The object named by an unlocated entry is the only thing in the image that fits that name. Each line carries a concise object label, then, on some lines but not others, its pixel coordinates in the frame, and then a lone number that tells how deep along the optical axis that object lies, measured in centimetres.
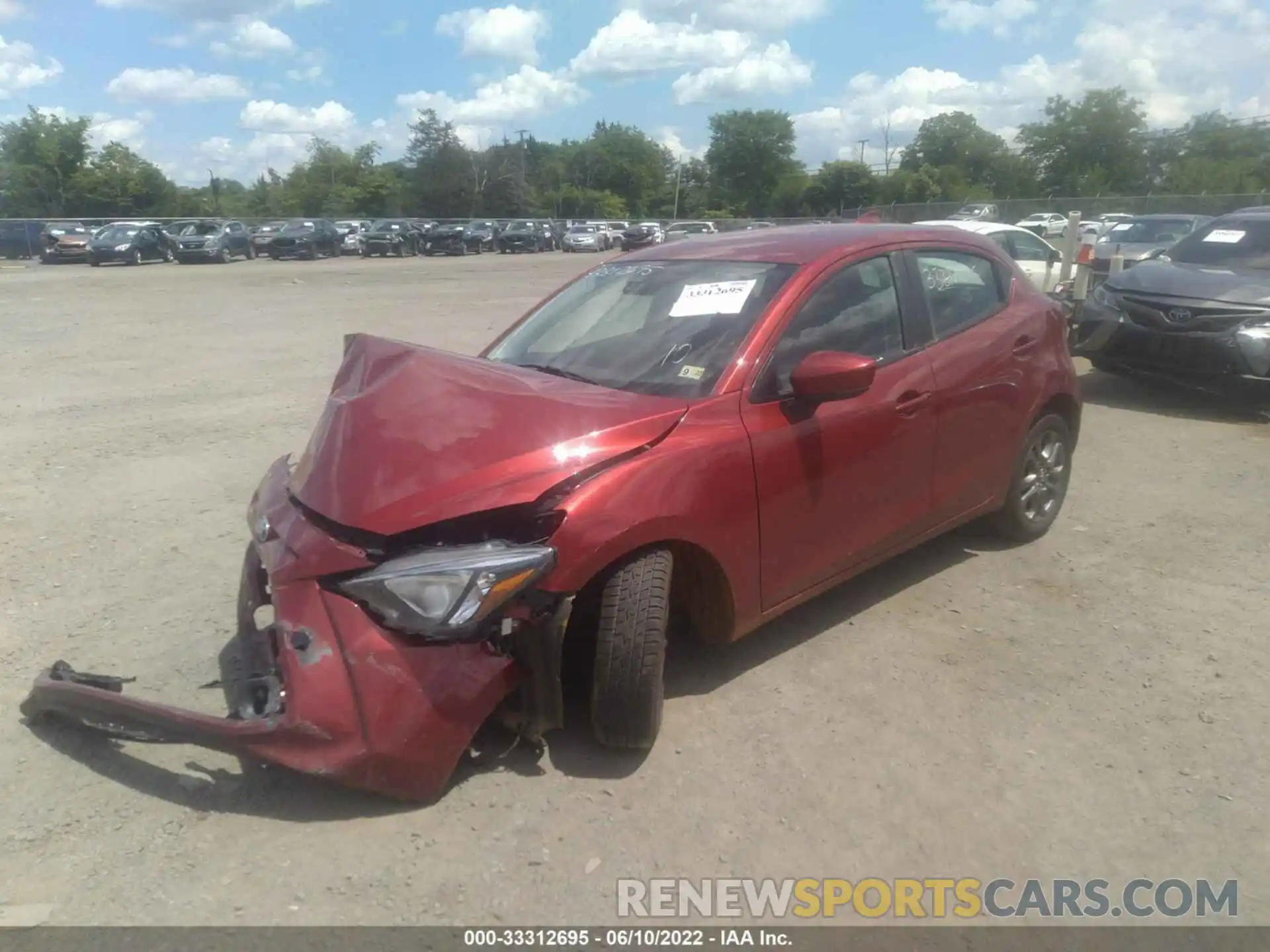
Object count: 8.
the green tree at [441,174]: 7800
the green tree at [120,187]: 6341
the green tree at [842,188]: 7012
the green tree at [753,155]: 9906
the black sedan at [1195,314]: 789
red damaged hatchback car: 283
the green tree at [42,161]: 6238
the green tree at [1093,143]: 7156
